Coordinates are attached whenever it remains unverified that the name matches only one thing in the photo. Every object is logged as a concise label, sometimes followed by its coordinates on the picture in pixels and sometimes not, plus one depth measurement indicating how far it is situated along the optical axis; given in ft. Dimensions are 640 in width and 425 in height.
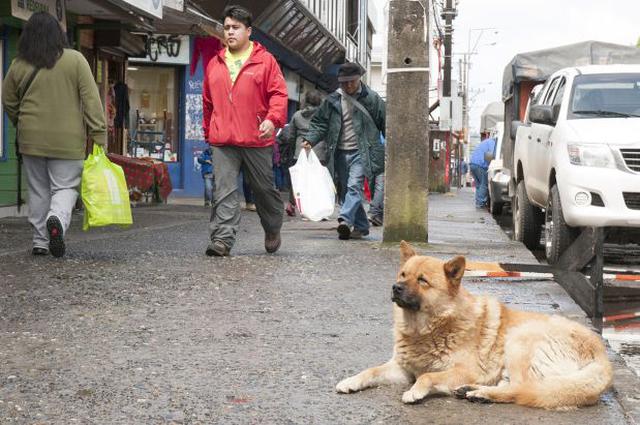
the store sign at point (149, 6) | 47.73
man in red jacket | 30.01
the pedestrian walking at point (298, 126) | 52.75
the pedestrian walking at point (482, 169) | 79.61
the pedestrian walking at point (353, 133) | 37.68
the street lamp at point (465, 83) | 297.12
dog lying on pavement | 14.01
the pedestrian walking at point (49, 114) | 28.37
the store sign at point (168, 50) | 79.71
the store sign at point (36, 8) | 41.45
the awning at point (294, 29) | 86.74
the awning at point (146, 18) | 50.03
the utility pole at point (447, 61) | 116.78
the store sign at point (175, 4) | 59.77
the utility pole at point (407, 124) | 34.58
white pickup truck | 31.48
